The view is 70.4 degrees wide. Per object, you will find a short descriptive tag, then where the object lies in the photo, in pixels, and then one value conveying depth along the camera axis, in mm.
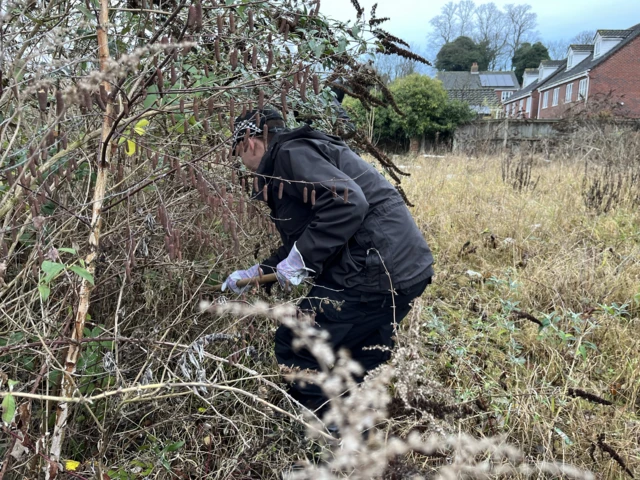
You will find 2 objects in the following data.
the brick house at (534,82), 37000
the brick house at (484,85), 21169
